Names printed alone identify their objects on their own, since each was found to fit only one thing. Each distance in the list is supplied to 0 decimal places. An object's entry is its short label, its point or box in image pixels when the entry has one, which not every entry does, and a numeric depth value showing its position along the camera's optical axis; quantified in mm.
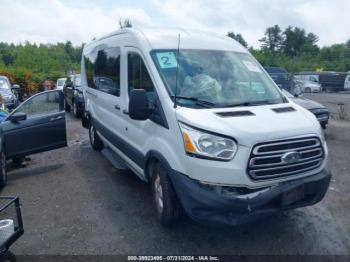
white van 3289
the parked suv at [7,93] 12109
